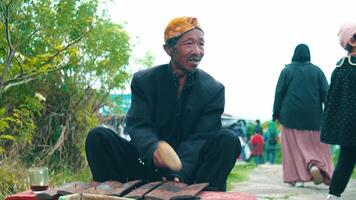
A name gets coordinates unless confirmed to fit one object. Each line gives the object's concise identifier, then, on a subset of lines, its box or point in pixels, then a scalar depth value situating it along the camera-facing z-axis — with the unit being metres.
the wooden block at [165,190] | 3.03
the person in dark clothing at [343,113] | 6.34
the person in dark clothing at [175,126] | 3.82
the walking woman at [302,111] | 9.67
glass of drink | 3.93
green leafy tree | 7.10
